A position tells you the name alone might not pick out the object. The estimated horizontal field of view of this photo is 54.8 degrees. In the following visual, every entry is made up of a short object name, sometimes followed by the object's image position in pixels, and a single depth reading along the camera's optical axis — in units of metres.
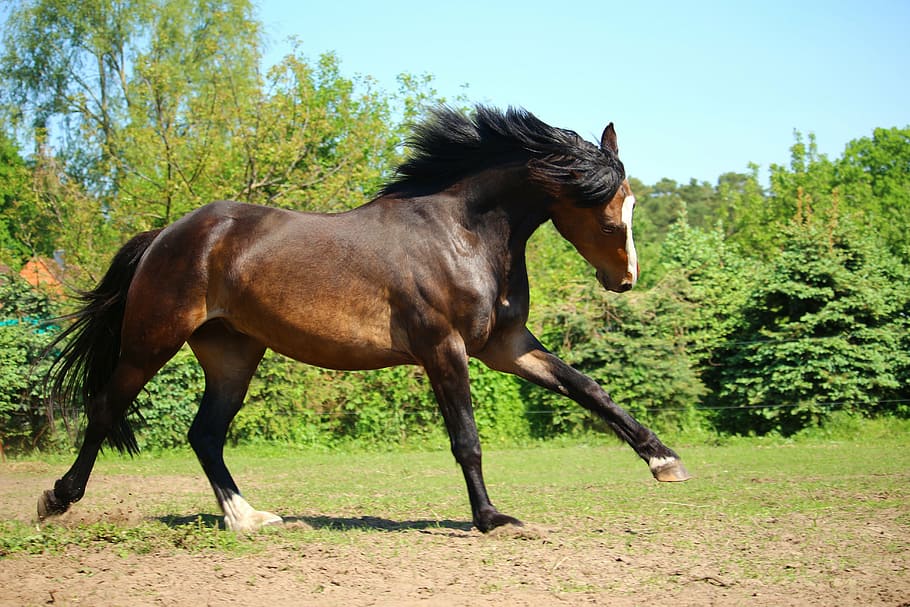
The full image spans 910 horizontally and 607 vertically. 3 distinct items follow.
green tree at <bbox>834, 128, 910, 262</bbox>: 43.00
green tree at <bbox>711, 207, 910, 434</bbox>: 15.60
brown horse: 5.68
